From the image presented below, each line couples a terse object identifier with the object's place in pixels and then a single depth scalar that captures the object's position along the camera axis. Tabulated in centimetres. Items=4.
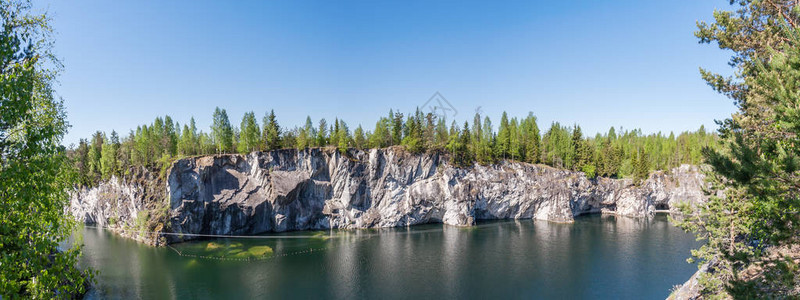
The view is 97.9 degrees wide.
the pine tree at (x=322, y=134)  7169
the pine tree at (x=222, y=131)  6656
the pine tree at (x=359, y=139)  7656
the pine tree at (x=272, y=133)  6569
